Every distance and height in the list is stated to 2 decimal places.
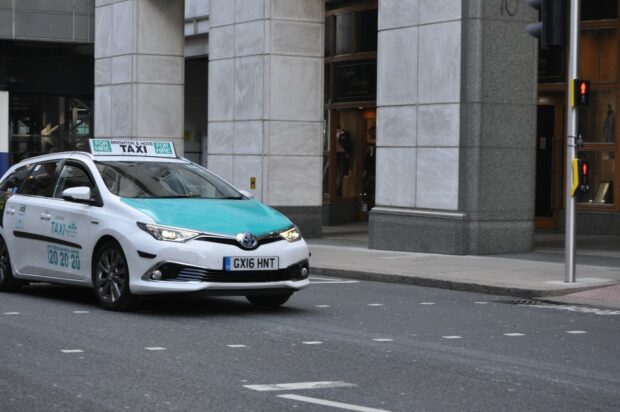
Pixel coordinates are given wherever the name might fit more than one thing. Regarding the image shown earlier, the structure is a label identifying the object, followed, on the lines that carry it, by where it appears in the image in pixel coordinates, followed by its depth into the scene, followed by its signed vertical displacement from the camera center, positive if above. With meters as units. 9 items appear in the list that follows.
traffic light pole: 14.54 +0.09
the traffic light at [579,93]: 14.48 +0.87
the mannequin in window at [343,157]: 28.78 +0.15
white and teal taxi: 10.98 -0.66
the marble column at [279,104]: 23.47 +1.16
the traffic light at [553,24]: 14.49 +1.70
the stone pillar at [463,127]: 18.94 +0.61
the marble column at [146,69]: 28.08 +2.17
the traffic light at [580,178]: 14.47 -0.15
